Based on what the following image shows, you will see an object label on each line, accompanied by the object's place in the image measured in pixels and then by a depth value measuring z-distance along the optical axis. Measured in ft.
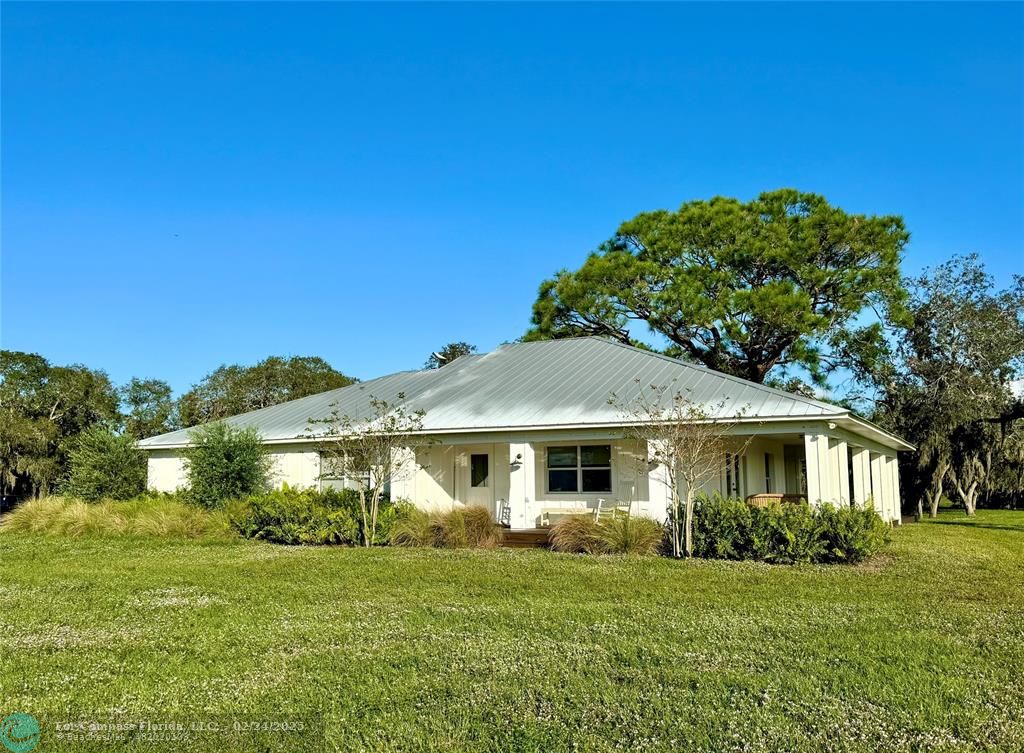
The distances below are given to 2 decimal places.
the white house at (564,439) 51.80
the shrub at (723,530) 40.81
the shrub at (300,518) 49.90
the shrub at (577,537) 43.93
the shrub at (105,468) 71.05
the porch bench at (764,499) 51.83
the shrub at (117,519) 55.62
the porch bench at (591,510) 55.02
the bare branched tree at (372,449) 49.62
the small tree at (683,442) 42.24
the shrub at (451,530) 47.98
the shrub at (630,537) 42.86
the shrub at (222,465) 61.67
